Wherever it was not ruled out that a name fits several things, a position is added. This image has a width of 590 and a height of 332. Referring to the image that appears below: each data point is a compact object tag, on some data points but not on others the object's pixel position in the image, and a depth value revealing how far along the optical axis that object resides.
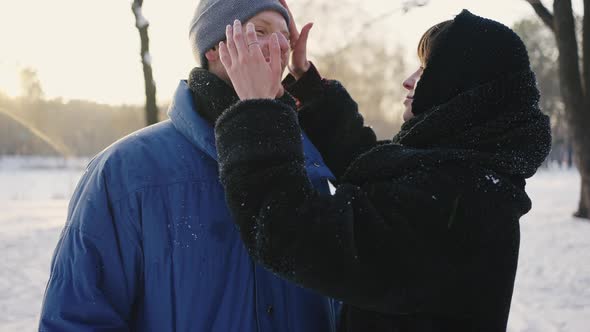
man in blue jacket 1.50
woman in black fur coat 1.33
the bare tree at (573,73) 9.07
